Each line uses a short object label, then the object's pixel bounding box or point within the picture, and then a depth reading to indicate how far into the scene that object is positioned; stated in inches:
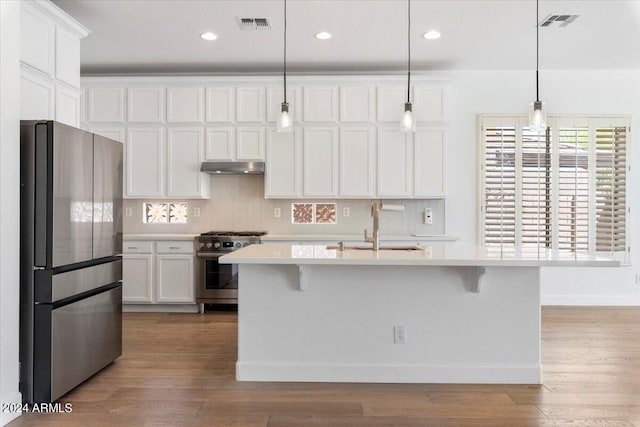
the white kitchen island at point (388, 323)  125.7
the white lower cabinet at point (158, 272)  212.1
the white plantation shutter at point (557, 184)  227.1
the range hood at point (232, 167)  215.8
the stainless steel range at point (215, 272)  210.4
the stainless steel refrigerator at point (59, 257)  109.3
